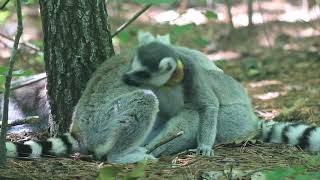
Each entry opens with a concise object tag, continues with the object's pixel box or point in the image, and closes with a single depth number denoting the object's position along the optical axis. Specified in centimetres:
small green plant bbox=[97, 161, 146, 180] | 688
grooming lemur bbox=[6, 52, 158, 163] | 866
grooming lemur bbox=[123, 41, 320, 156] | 896
